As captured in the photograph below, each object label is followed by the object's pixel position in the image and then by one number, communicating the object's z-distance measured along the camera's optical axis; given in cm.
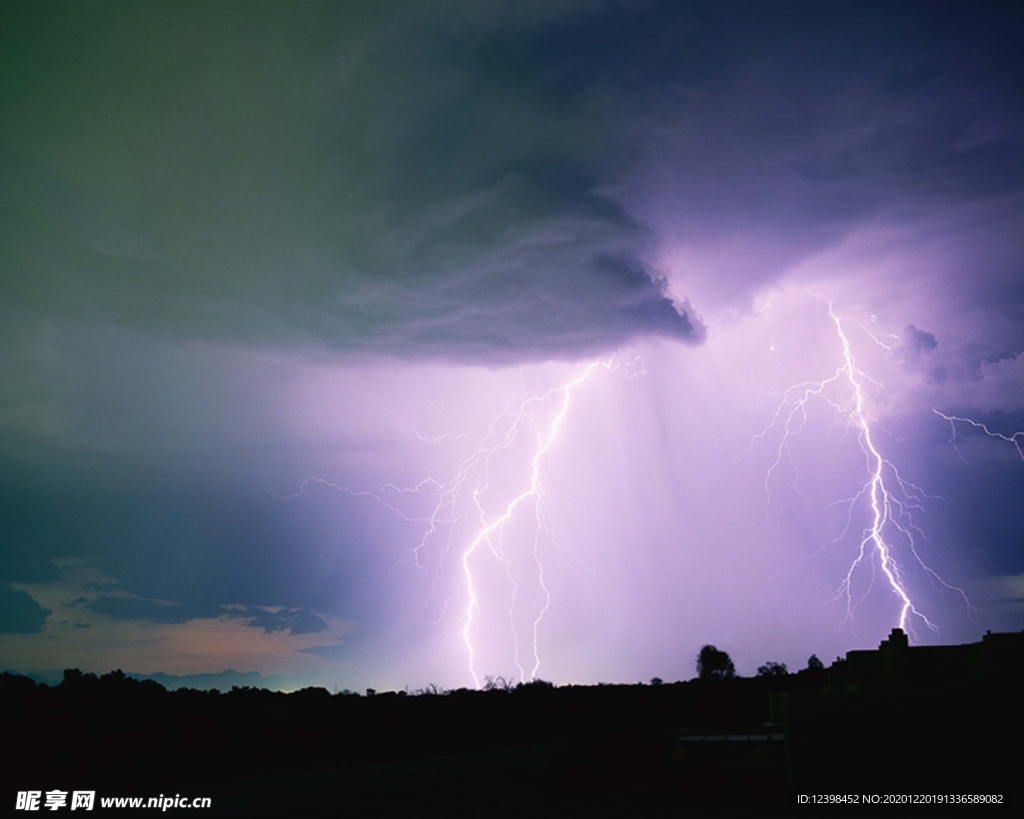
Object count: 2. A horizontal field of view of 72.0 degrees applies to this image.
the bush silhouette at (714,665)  5775
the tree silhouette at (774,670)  5863
